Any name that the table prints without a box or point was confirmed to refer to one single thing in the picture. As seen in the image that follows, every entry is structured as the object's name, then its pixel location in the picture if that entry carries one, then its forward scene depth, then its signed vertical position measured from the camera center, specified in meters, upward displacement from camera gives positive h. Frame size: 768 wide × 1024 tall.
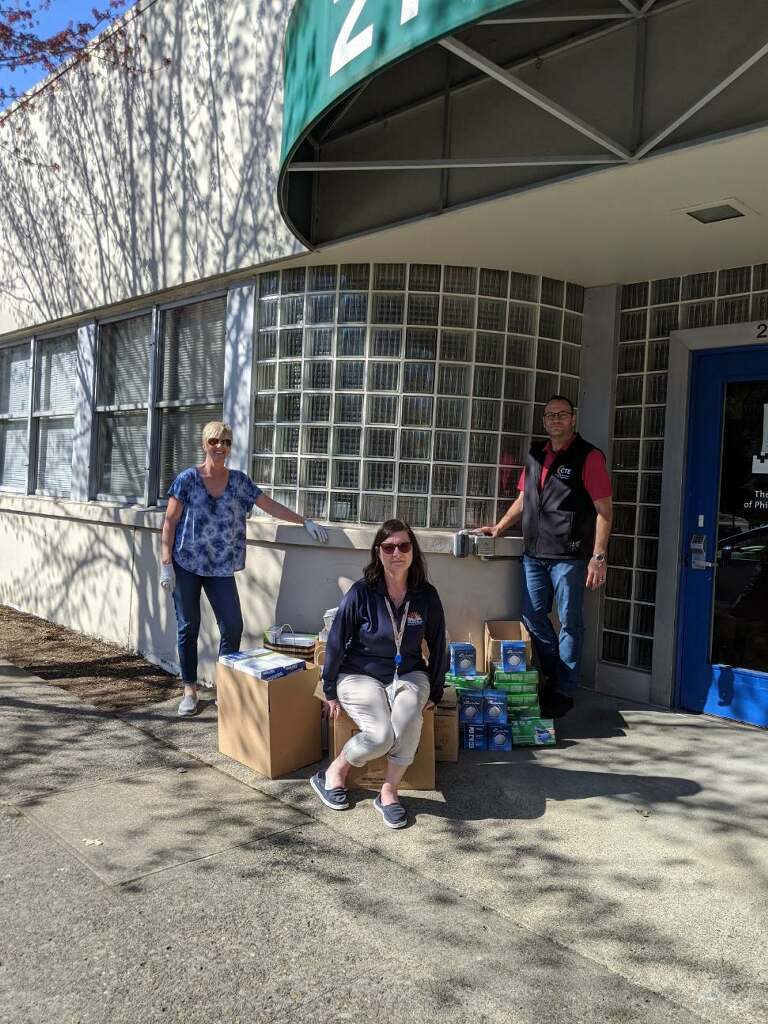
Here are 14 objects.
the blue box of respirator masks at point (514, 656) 5.25 -1.00
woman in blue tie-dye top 5.62 -0.41
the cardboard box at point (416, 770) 4.41 -1.44
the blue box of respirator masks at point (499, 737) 5.03 -1.43
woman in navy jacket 4.14 -0.87
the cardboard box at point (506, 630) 5.68 -0.92
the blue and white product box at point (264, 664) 4.57 -1.00
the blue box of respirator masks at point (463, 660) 5.20 -1.03
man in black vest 5.52 -0.28
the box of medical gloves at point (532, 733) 5.11 -1.41
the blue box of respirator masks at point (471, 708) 5.02 -1.26
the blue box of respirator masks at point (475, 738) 5.03 -1.43
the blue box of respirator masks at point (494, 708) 5.03 -1.26
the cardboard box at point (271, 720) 4.57 -1.29
